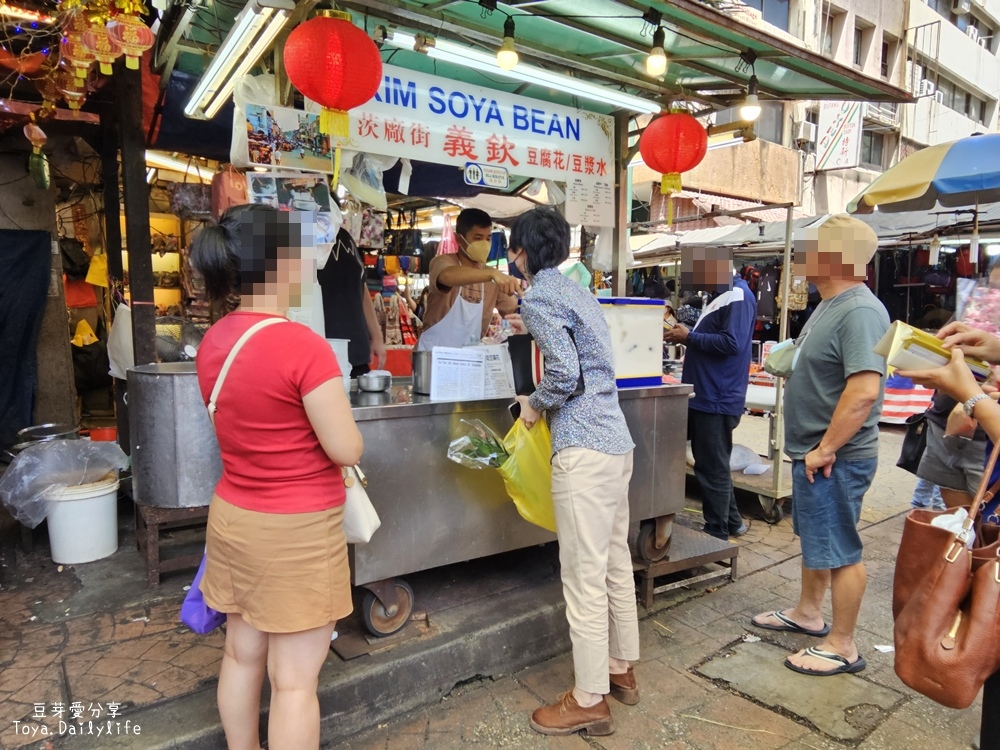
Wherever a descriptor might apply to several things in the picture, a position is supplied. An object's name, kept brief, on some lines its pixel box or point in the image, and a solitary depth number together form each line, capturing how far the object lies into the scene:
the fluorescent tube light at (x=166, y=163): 6.79
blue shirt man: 4.49
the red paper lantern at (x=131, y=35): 3.41
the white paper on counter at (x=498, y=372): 3.44
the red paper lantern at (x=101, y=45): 3.41
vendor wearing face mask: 4.39
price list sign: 5.20
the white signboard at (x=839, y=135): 15.36
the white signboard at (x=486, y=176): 4.52
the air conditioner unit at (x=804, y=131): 16.44
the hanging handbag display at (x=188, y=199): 5.32
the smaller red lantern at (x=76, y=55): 3.61
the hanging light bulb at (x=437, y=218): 9.96
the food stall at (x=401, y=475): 3.04
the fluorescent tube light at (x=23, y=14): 3.79
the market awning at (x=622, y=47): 3.73
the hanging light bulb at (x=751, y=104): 4.66
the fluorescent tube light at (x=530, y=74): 3.71
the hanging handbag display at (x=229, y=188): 3.73
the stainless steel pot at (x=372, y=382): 3.38
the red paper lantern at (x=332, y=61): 2.97
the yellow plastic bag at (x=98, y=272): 6.33
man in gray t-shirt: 2.91
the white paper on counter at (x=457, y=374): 3.25
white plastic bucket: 3.90
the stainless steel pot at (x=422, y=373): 3.42
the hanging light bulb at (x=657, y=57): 3.87
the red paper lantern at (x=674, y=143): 4.57
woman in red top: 1.81
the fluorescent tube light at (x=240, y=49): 3.01
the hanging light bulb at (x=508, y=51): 3.69
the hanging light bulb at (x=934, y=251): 9.29
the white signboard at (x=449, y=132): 3.48
